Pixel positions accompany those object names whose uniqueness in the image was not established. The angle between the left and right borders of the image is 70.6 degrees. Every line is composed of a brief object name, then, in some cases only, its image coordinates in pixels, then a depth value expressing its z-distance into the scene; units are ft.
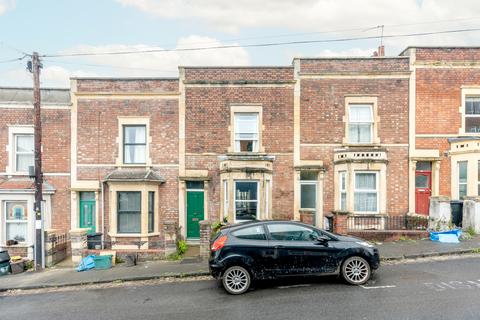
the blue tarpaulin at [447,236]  37.68
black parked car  25.52
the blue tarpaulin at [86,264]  36.94
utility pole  39.83
